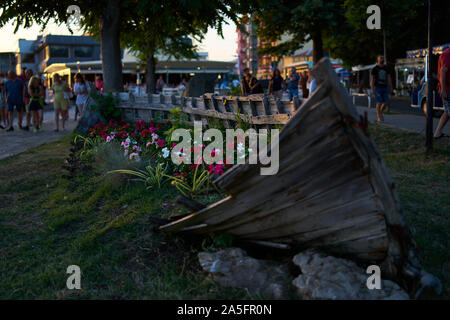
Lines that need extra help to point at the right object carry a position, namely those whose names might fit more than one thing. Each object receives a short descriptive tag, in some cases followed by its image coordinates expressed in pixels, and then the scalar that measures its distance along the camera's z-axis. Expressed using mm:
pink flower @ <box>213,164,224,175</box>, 4861
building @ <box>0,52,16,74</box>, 81056
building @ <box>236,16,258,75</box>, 86625
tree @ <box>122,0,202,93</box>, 11805
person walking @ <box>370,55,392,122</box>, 10914
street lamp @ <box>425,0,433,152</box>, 7668
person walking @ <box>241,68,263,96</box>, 12852
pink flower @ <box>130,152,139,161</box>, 6392
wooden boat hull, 2930
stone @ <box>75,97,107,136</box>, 10897
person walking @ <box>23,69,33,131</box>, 13798
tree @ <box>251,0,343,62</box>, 22531
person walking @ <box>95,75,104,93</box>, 18750
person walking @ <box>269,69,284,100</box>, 13906
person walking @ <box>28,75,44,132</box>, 13312
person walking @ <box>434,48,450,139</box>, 7613
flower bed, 5207
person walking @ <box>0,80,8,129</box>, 14623
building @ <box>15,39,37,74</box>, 80312
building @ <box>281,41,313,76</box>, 44206
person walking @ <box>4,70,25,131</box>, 13547
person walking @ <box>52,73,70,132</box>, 13797
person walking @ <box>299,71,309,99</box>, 18241
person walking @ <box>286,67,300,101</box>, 15875
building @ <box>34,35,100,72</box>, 62156
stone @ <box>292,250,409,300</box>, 2881
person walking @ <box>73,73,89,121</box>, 14852
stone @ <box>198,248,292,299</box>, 3137
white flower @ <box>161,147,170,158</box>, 6053
